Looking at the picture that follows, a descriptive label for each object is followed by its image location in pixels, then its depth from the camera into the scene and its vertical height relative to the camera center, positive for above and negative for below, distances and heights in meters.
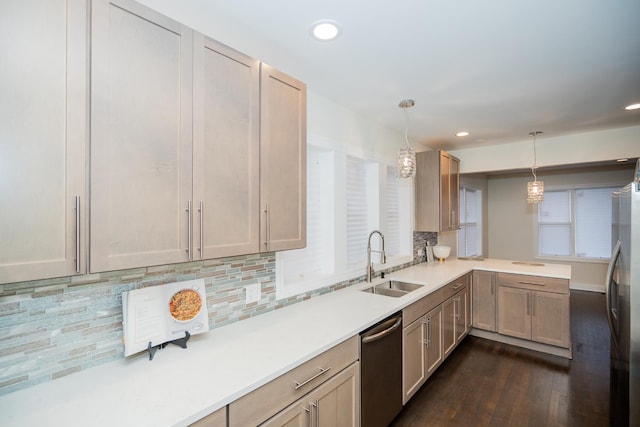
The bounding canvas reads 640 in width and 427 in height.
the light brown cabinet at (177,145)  1.06 +0.31
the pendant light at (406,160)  2.65 +0.49
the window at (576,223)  5.73 -0.16
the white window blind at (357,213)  2.99 +0.03
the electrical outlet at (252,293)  1.91 -0.49
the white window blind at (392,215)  3.62 +0.01
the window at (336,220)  2.45 -0.04
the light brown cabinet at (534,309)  3.23 -1.05
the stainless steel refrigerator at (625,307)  1.46 -0.51
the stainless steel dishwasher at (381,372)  1.83 -1.03
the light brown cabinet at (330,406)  1.37 -0.96
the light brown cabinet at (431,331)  2.32 -1.05
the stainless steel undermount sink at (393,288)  2.80 -0.70
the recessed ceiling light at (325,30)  1.60 +1.03
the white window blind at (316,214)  2.56 +0.02
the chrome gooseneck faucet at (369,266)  2.87 -0.49
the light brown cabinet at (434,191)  3.81 +0.33
